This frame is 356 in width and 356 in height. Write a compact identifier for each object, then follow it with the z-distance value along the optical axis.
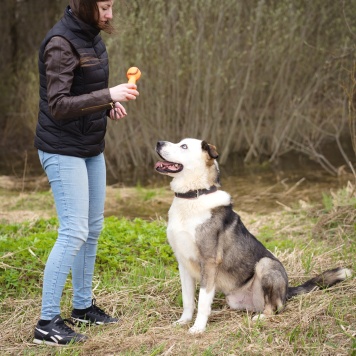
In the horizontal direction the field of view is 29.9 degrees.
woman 3.60
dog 4.07
